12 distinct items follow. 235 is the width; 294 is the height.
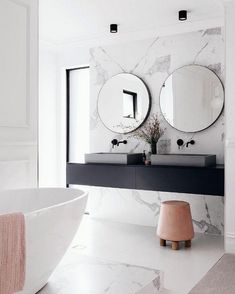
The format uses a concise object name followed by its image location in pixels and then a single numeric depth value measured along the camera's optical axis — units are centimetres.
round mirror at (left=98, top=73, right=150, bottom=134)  458
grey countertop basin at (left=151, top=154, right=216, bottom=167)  379
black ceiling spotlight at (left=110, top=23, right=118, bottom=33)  435
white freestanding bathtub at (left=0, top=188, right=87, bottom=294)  206
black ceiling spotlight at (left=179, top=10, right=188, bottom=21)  390
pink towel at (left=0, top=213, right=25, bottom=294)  188
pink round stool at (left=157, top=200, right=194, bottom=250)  357
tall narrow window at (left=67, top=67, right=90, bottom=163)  516
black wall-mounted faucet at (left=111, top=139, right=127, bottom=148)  470
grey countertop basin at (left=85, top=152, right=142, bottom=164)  421
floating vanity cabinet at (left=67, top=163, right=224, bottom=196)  364
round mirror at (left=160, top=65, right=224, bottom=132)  413
